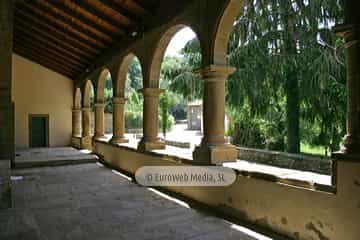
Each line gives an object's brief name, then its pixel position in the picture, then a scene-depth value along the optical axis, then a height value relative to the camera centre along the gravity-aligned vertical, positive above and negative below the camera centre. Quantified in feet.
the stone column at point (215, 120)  11.07 +0.02
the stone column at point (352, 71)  6.63 +1.23
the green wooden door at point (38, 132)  35.81 -1.50
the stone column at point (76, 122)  36.68 -0.19
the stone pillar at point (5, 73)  13.73 +2.46
